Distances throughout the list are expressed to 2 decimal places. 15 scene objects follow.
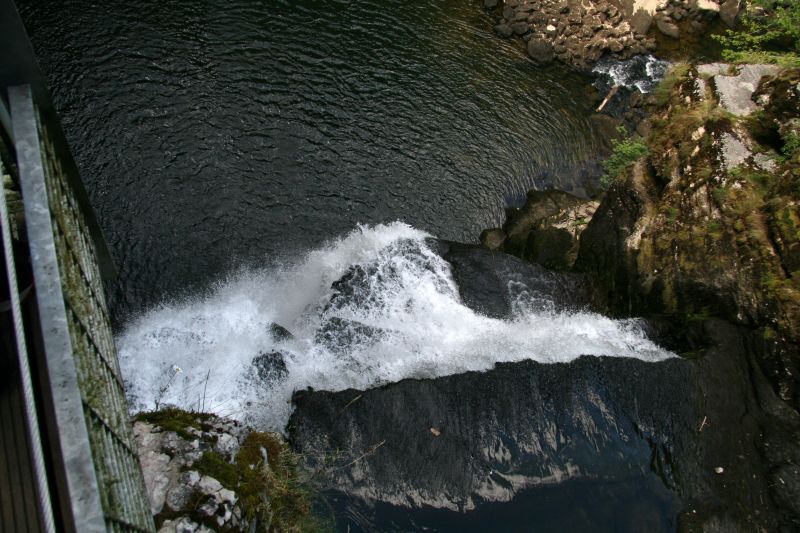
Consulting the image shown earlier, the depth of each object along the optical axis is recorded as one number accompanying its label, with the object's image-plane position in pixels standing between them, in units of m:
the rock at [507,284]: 11.27
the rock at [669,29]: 20.11
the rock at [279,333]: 10.23
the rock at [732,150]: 11.38
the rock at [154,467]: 6.70
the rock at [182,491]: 6.67
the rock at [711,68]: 14.23
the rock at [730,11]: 20.69
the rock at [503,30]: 18.89
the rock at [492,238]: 13.64
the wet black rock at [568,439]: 8.30
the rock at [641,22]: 19.92
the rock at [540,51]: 18.50
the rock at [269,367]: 9.41
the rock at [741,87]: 12.50
